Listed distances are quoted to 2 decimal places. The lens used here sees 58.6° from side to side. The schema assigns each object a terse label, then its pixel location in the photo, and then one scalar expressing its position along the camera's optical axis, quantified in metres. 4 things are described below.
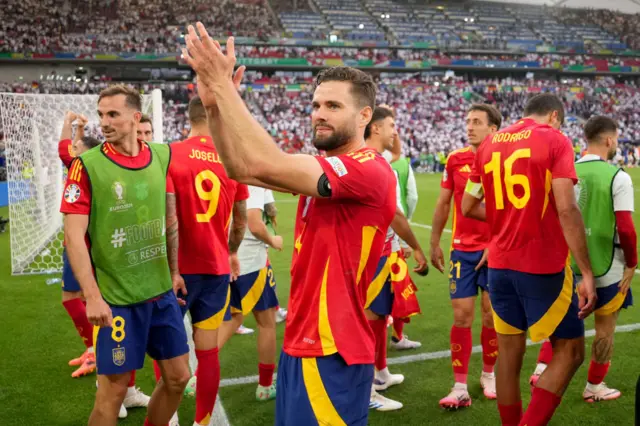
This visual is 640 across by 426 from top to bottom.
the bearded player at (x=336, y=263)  2.15
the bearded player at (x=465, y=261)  4.44
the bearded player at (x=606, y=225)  4.00
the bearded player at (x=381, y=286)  4.31
